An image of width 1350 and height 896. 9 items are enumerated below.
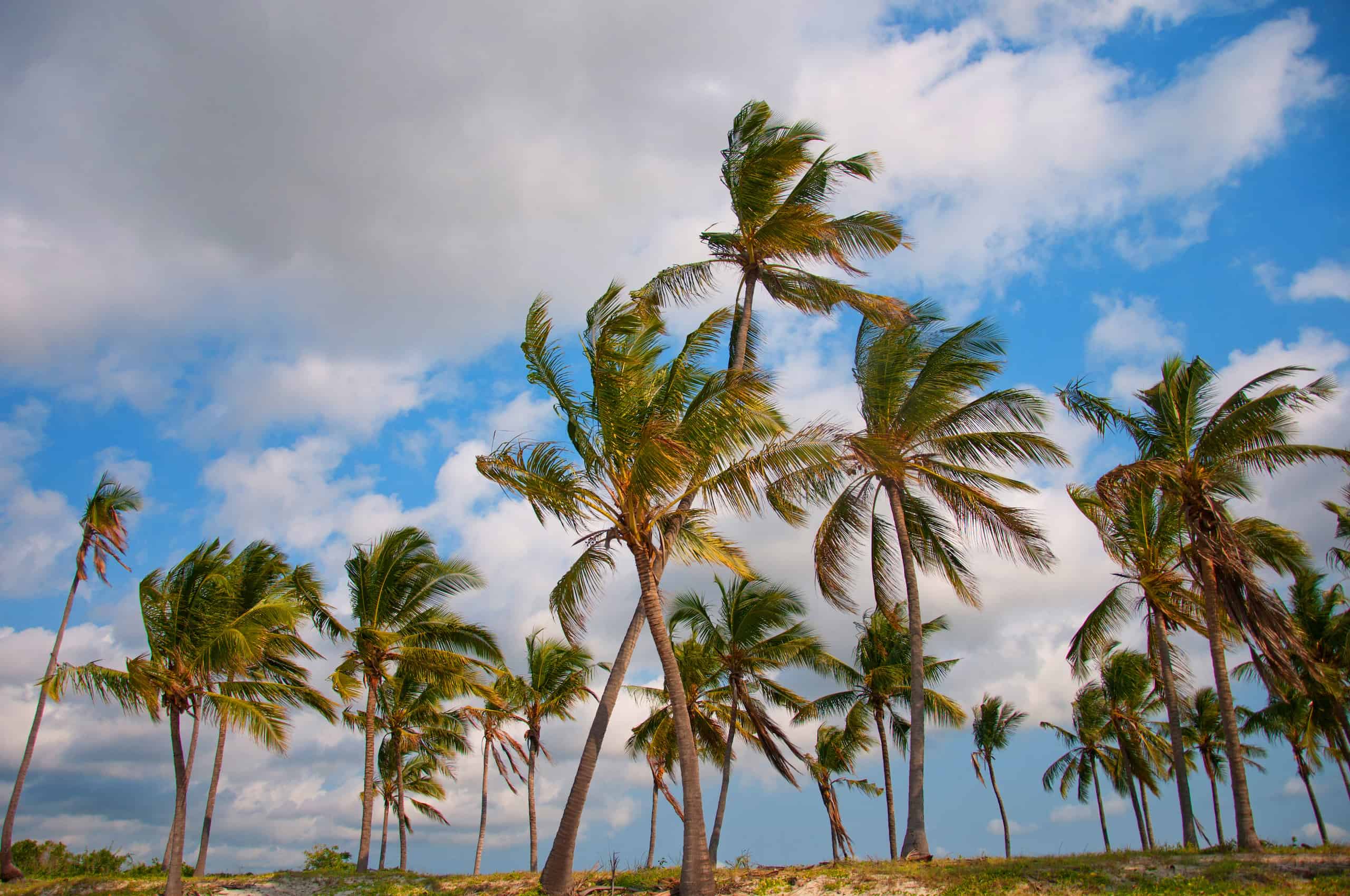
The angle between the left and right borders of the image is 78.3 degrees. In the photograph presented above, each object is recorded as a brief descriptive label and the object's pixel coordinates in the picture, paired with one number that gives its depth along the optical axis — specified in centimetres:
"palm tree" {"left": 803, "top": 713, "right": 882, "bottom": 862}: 2336
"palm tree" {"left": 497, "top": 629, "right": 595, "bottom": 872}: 2855
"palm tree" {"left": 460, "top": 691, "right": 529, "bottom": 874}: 2217
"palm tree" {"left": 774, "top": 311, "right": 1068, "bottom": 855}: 1641
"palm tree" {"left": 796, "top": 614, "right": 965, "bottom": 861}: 2783
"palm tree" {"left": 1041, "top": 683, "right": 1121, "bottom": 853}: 3359
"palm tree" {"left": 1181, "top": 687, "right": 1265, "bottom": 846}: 3522
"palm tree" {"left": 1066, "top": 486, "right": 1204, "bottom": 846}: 1644
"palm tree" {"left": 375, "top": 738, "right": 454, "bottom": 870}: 3303
